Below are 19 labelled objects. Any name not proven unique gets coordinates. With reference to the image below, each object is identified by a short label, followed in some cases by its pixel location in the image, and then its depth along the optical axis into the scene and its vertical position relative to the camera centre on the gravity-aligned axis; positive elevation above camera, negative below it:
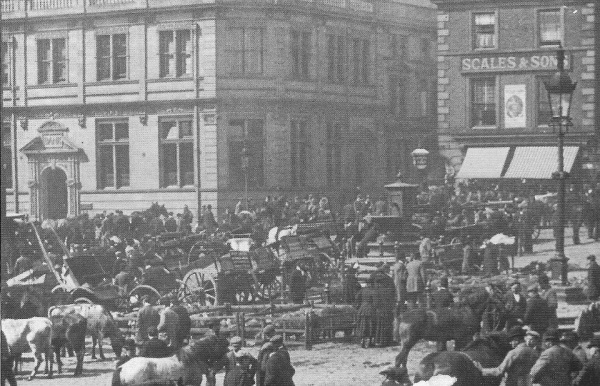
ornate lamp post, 18.17 +0.90
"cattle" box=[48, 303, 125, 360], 17.97 -2.54
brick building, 22.98 +1.65
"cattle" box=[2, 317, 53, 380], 16.30 -2.53
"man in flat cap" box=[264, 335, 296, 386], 12.84 -2.39
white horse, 12.72 -2.42
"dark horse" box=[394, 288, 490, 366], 16.03 -2.37
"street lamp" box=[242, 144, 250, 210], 25.95 -0.02
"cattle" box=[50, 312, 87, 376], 16.92 -2.60
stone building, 22.59 +1.38
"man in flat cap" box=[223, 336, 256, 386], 13.24 -2.47
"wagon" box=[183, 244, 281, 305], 21.31 -2.29
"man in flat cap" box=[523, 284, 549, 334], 15.82 -2.18
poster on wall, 23.67 +1.18
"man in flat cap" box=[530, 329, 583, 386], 12.02 -2.22
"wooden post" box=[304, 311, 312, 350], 18.27 -2.78
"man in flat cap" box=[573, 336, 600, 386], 11.80 -2.26
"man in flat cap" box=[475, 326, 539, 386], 12.40 -2.27
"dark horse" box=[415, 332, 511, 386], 11.69 -2.18
